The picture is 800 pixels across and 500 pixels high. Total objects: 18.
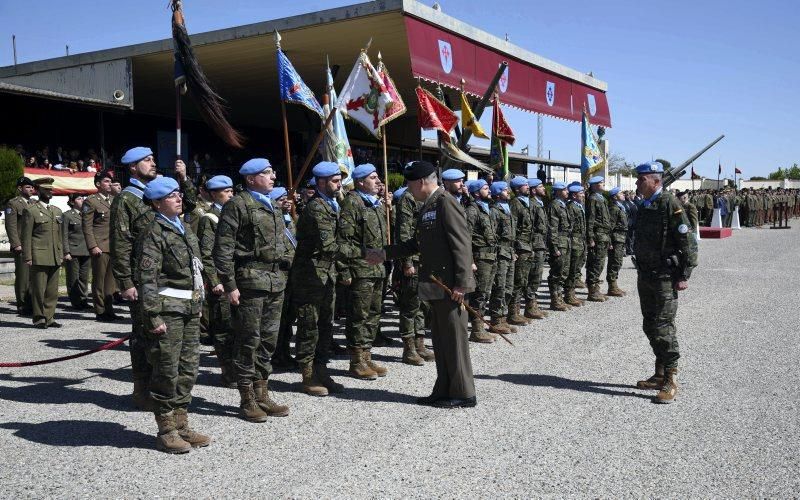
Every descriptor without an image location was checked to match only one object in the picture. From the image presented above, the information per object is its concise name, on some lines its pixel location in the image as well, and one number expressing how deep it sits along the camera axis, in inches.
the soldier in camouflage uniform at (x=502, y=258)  353.1
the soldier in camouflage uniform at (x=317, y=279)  237.1
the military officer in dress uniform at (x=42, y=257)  360.2
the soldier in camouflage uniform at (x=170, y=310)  178.1
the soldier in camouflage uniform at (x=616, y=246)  482.3
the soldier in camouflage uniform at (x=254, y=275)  206.4
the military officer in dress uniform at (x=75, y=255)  419.8
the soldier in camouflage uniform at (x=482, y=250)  343.9
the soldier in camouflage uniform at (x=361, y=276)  261.4
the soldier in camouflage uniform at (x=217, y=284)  248.4
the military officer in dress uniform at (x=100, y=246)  378.3
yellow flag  517.3
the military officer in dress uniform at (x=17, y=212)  376.5
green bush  603.5
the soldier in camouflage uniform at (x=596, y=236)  466.3
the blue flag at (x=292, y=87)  356.8
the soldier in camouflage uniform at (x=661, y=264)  234.7
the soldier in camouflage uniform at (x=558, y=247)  423.8
